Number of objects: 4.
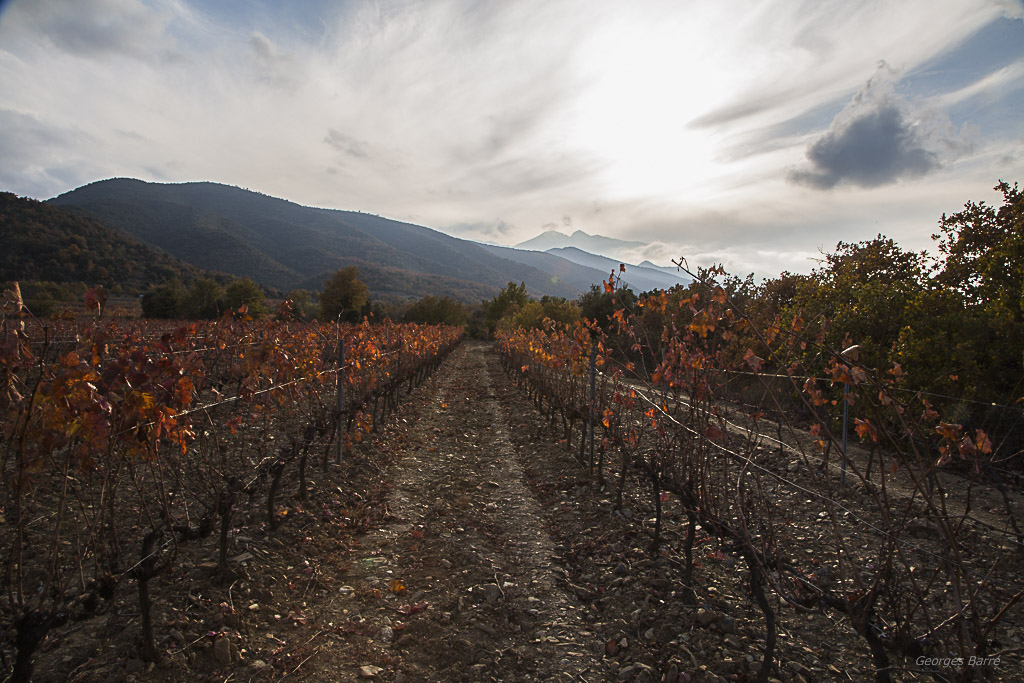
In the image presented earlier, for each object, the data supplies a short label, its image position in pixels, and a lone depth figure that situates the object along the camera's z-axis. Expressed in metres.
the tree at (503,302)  51.91
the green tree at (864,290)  9.46
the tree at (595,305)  31.94
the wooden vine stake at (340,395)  6.50
